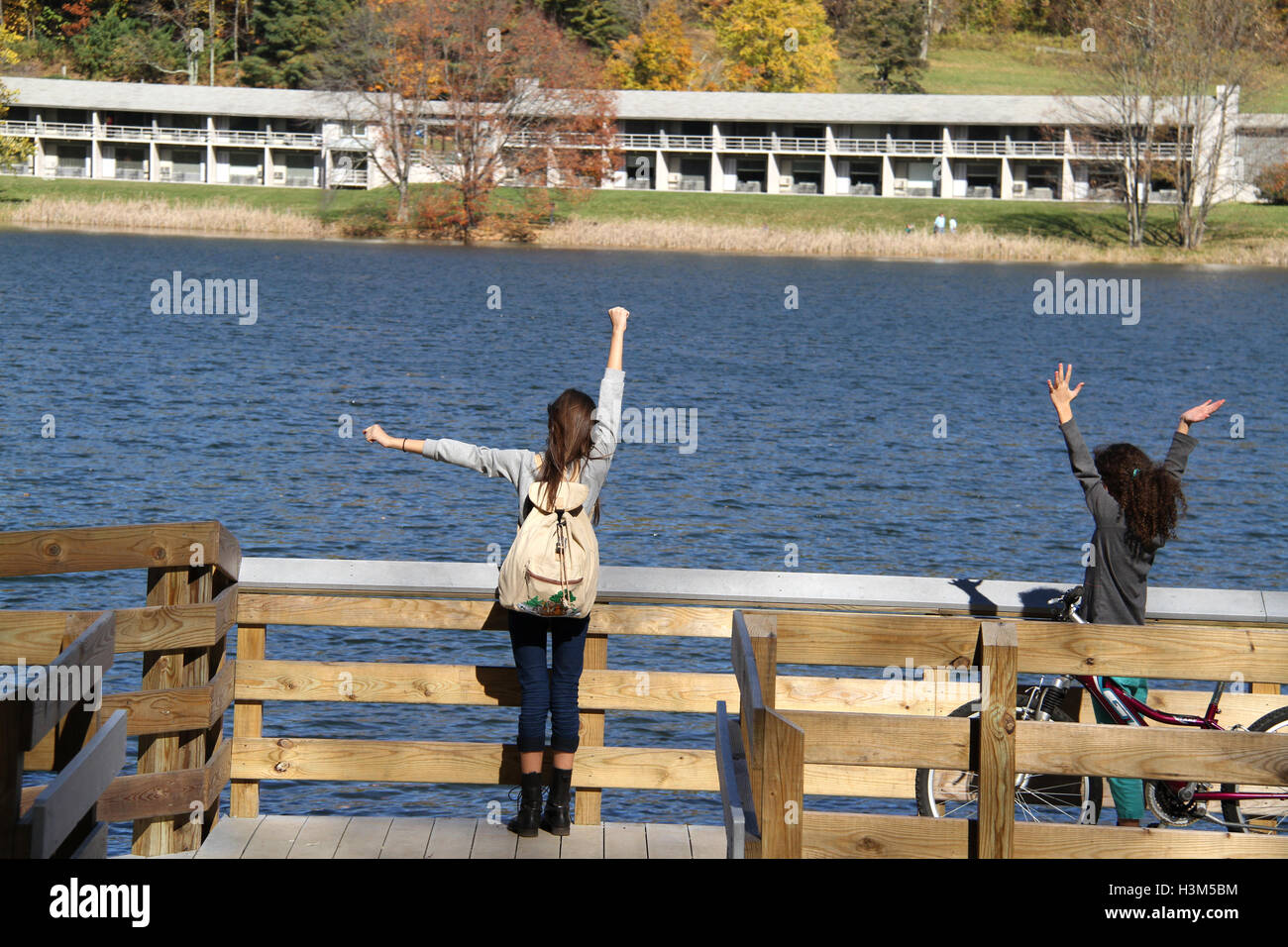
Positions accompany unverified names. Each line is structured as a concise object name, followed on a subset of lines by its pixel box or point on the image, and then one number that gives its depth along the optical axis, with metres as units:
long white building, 103.88
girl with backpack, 6.66
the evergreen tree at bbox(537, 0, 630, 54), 118.12
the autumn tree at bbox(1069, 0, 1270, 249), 86.44
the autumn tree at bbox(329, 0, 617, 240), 88.50
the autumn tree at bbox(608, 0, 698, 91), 117.56
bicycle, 6.78
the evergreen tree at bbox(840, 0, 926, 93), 126.00
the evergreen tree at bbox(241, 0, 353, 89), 110.50
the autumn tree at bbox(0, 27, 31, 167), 96.56
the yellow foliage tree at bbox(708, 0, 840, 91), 121.25
